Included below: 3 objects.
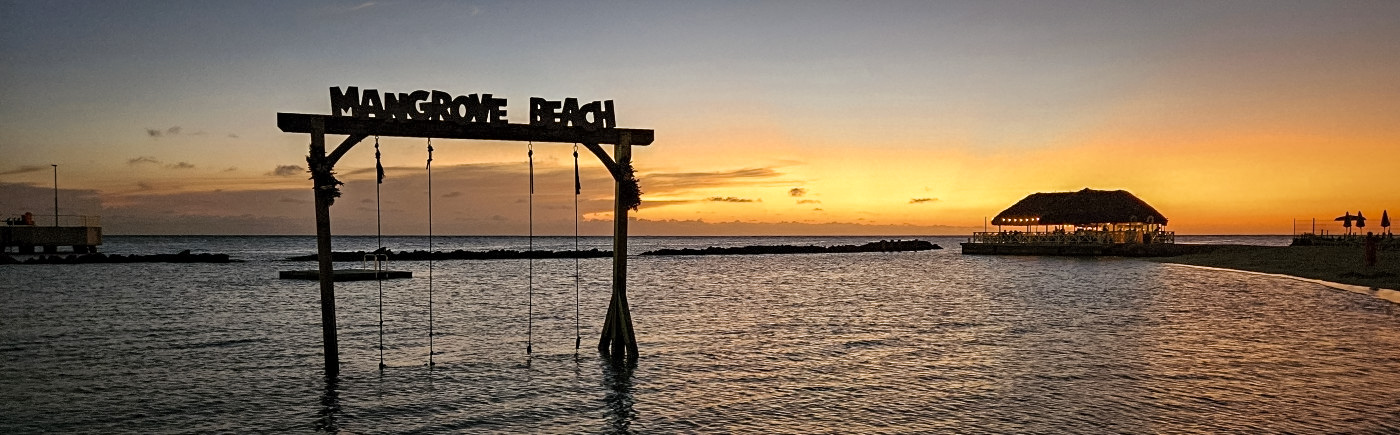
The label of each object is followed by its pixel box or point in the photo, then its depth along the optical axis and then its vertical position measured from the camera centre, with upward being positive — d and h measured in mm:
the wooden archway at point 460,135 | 13617 +1305
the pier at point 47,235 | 75875 +330
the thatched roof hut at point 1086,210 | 77375 +1621
